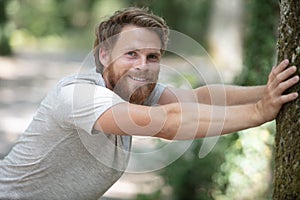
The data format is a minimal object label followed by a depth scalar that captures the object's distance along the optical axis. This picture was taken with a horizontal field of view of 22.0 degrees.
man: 3.09
